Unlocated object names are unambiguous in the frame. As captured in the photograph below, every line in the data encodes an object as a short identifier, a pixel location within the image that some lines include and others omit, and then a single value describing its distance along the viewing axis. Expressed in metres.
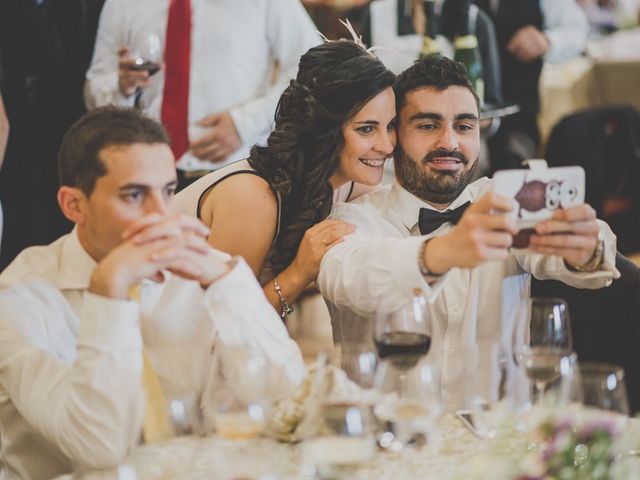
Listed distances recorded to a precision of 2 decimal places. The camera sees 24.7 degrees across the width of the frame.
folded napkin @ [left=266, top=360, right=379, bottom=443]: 1.96
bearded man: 2.54
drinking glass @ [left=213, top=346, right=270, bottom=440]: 1.95
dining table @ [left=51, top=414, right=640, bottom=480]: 1.82
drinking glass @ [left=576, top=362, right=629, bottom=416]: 1.97
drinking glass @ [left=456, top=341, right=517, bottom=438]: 2.07
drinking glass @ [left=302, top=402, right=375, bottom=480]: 1.89
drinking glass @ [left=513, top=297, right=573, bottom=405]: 2.22
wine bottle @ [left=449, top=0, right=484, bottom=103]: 4.15
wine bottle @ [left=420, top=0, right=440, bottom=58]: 4.15
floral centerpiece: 1.84
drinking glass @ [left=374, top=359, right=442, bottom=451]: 2.04
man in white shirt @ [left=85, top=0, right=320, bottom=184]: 3.71
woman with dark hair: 2.89
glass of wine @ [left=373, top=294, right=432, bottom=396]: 2.23
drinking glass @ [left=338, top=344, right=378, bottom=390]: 2.06
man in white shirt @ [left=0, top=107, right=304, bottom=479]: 2.14
